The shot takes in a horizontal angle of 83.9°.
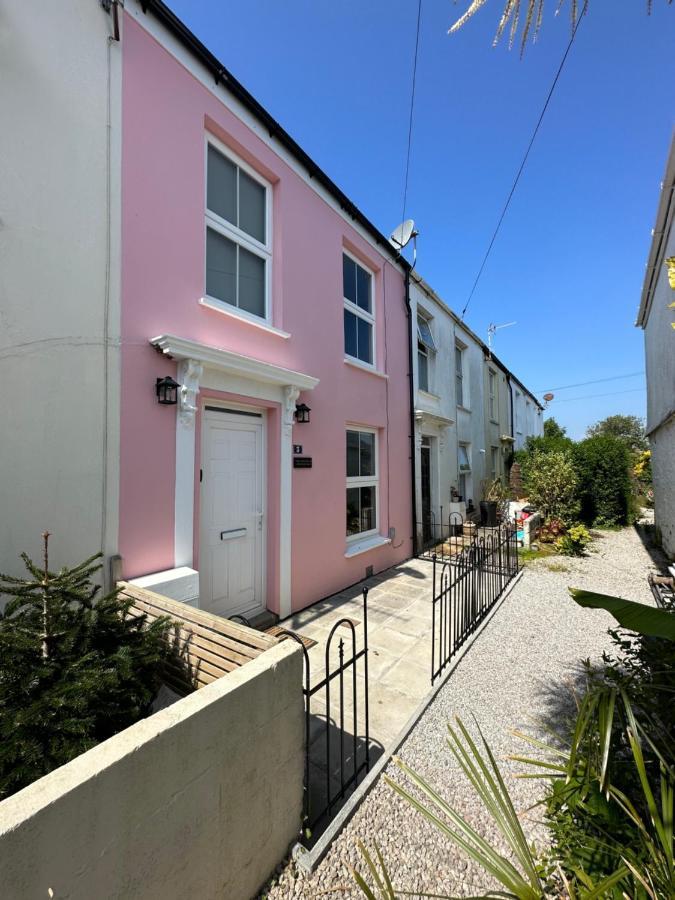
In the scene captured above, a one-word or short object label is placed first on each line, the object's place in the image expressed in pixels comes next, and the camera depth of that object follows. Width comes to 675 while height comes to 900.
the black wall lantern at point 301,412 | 5.36
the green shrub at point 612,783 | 1.66
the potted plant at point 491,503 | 11.36
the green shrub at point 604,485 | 12.43
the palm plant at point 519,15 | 2.53
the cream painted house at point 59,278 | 2.82
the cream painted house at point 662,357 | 6.60
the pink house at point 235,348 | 3.63
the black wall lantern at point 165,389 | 3.66
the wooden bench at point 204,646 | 2.20
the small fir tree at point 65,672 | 1.59
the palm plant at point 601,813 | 1.39
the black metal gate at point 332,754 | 2.31
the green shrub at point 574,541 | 8.45
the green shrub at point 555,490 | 9.88
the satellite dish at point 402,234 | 7.91
